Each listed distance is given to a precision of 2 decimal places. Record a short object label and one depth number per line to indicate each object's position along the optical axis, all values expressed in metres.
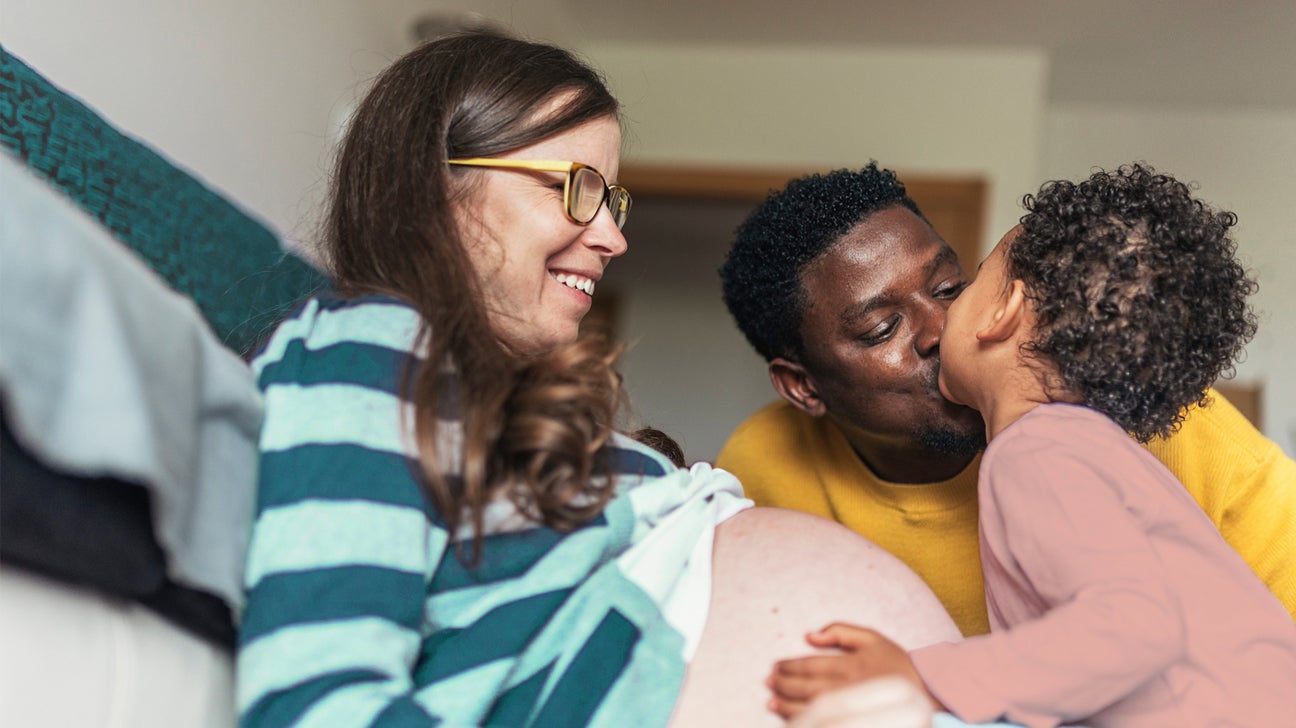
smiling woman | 0.69
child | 0.80
